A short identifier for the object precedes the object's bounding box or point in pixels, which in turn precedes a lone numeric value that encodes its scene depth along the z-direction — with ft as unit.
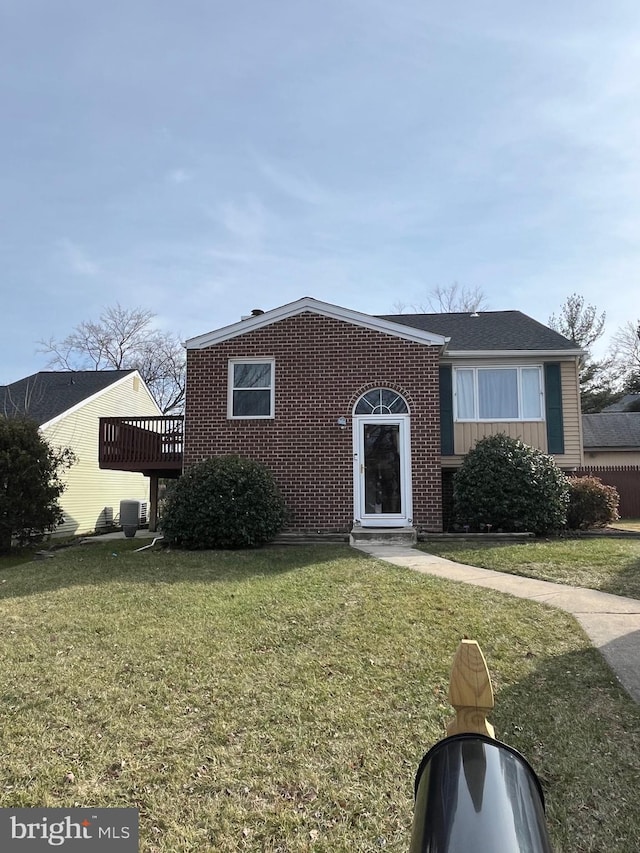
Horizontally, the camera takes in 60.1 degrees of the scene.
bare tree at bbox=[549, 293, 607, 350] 111.75
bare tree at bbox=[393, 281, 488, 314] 111.75
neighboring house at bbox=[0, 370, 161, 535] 56.70
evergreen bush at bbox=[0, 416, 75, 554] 36.65
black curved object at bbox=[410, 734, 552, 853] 3.41
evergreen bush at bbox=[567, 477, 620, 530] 38.50
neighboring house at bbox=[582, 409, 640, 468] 80.94
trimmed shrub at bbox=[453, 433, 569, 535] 35.65
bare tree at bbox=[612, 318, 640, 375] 120.78
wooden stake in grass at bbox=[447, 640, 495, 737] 4.37
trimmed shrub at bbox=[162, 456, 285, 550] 33.50
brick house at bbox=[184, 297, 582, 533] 38.17
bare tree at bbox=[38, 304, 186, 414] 115.85
